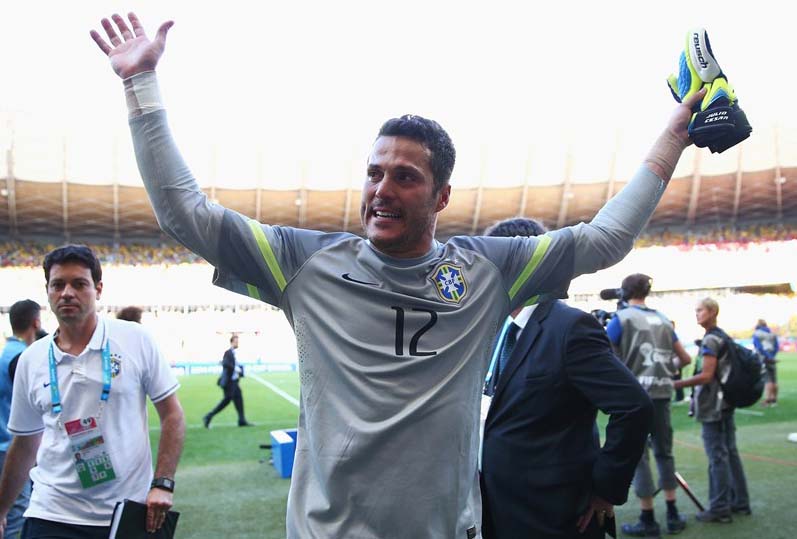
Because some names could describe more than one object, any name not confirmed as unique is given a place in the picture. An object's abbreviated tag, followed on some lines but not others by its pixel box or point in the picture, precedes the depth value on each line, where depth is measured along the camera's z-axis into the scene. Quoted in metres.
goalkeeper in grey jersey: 1.55
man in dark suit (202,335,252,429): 12.16
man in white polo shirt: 2.81
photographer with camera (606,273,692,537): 5.13
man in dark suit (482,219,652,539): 2.65
